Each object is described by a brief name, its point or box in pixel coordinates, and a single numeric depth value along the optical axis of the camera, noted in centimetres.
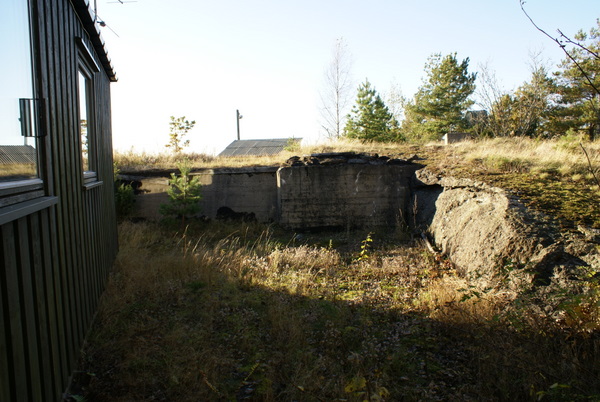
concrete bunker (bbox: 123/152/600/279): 665
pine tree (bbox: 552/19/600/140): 2130
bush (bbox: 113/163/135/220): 1002
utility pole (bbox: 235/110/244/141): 3922
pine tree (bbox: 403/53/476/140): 2595
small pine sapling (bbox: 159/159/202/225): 925
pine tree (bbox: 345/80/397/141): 2236
